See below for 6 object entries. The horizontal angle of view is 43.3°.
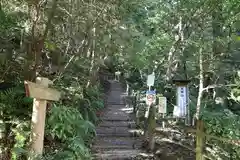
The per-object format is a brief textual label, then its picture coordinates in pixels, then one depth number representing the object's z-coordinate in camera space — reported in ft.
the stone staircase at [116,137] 25.58
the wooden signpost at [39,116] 16.96
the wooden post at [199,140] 17.78
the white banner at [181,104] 30.31
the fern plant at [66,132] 19.53
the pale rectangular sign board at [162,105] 29.07
